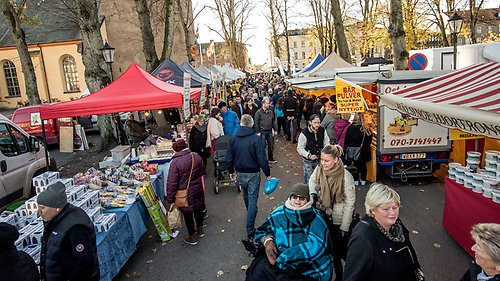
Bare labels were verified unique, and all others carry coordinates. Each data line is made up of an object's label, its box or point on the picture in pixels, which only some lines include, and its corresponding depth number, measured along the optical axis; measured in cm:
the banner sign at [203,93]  1121
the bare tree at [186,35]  2431
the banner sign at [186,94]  765
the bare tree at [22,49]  1430
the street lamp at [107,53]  1253
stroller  851
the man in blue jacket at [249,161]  578
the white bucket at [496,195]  459
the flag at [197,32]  3306
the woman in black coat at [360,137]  803
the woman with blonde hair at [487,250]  233
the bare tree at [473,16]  2217
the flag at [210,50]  3122
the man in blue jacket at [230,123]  1101
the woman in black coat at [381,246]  255
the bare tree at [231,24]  4031
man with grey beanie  334
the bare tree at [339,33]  1858
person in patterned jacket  324
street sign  1515
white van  731
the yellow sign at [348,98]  564
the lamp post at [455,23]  1457
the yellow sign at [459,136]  714
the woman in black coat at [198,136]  930
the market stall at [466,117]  322
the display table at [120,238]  460
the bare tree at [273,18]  4143
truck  782
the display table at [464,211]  475
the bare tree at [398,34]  1039
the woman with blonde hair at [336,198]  405
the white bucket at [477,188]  498
